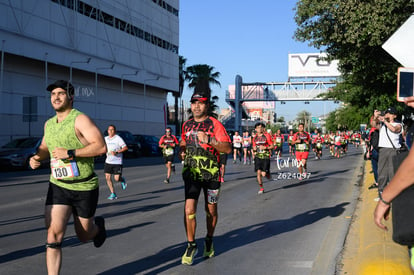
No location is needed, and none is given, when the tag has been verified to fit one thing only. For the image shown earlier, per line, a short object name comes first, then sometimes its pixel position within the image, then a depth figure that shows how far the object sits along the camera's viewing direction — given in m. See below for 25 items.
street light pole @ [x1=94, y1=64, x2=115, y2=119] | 36.69
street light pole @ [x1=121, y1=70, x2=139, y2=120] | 41.38
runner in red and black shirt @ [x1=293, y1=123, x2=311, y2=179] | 15.80
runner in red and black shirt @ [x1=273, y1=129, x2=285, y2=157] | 29.41
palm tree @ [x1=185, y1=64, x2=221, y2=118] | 59.03
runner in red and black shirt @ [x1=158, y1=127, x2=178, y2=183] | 15.09
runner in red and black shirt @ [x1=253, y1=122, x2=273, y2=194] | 12.80
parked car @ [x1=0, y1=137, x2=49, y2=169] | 20.08
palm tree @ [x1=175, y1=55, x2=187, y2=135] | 59.58
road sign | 4.94
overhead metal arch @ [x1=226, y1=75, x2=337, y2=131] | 57.94
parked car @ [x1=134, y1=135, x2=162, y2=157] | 34.91
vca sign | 64.44
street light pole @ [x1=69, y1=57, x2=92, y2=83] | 33.62
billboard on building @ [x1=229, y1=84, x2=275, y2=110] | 59.84
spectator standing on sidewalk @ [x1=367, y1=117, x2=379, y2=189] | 9.93
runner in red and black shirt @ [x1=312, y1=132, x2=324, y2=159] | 28.98
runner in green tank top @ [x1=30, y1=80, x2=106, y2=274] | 4.35
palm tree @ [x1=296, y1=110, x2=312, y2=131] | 153.50
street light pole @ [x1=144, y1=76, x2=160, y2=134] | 45.04
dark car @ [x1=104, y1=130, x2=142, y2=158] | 32.09
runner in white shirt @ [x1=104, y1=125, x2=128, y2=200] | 11.26
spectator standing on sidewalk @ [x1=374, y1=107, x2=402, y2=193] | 8.33
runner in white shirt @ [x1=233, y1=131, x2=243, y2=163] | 26.31
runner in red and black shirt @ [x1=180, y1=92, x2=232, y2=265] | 5.56
